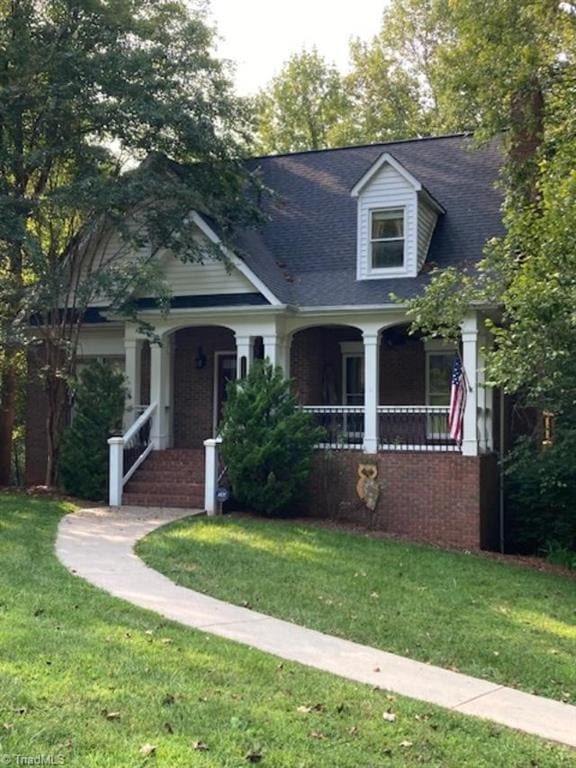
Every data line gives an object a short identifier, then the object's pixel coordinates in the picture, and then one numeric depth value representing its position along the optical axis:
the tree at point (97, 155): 15.45
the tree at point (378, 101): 32.16
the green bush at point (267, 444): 14.12
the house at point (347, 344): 14.70
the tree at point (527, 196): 10.67
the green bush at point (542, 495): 13.47
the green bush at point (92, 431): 15.93
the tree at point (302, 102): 34.69
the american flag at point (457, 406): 14.57
